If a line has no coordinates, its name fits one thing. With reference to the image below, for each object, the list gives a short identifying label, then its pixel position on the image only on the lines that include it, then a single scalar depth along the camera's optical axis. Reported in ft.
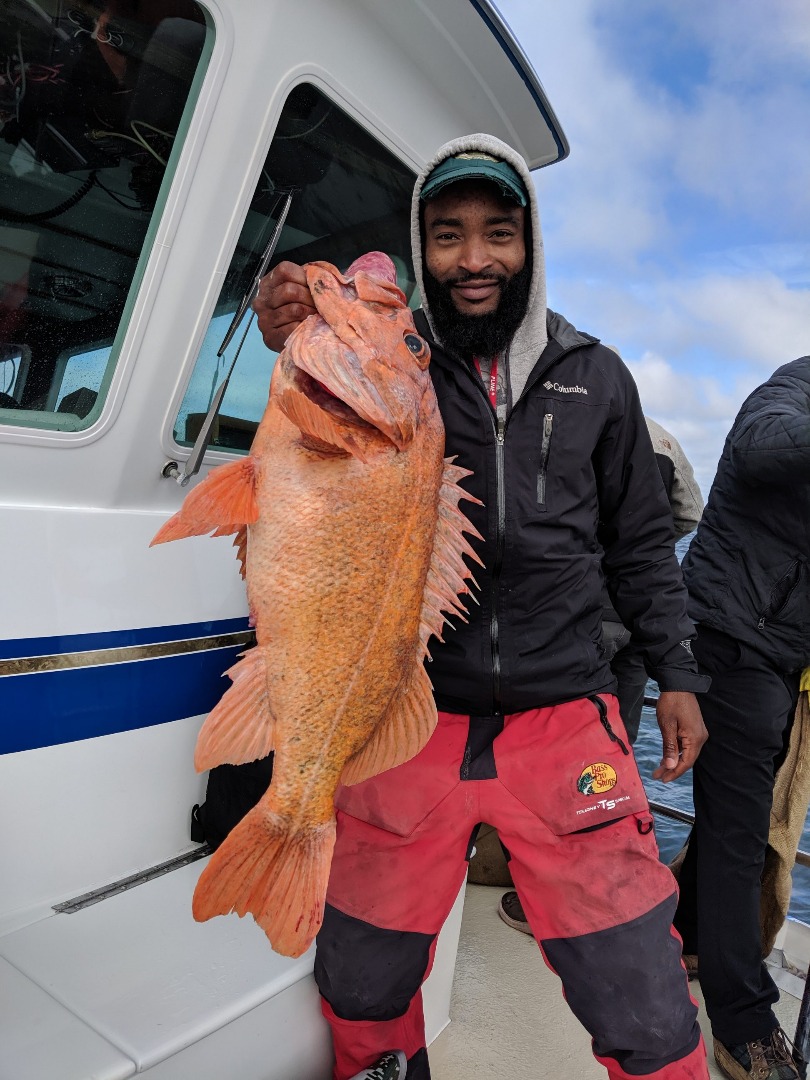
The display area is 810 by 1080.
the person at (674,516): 13.88
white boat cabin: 6.96
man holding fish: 6.97
